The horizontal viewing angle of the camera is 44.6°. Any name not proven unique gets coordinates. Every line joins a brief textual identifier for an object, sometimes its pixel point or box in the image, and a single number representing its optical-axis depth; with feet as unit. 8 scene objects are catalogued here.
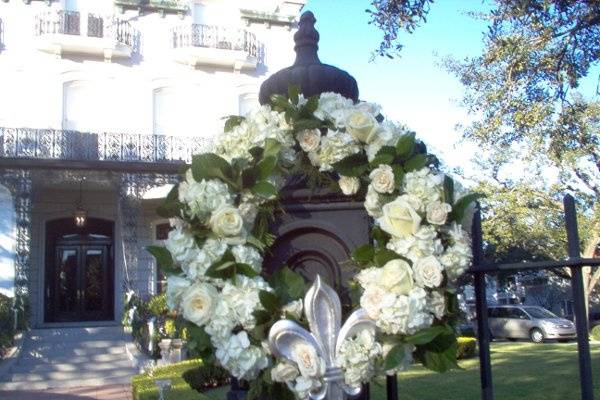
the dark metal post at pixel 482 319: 10.19
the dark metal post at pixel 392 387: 10.54
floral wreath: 8.71
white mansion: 61.05
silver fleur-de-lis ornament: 8.67
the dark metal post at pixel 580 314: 9.11
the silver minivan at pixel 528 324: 88.79
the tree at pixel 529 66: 22.95
